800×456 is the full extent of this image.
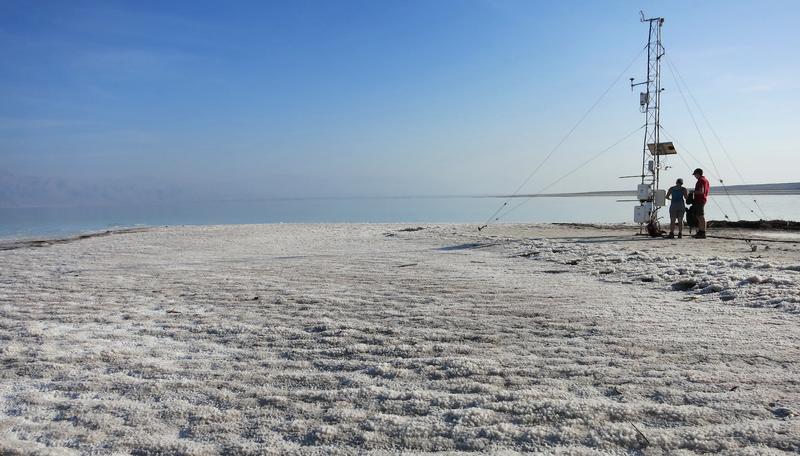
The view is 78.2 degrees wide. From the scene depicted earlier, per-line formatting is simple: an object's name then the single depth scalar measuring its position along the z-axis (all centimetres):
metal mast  1436
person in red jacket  1304
